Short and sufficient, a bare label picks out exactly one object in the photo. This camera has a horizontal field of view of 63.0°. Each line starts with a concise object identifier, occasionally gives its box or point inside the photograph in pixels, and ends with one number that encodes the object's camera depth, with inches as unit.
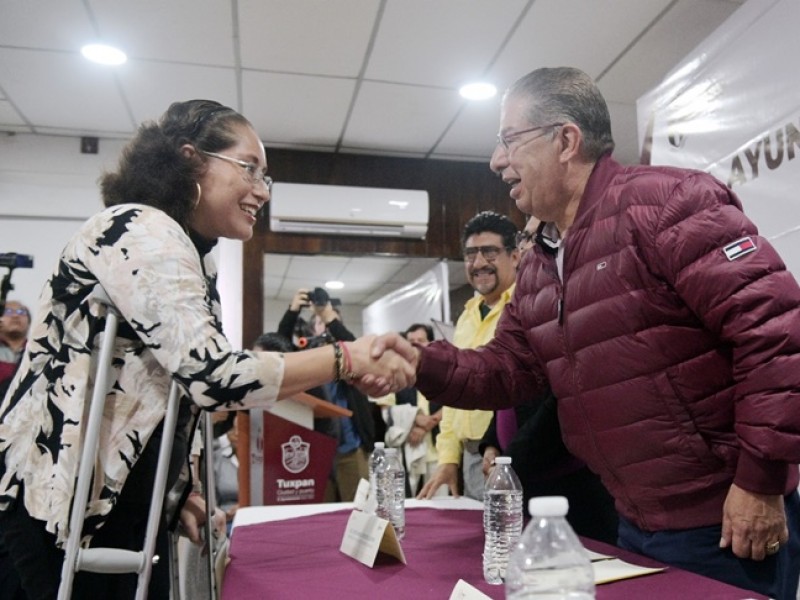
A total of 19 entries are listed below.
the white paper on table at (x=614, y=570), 35.8
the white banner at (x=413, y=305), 187.0
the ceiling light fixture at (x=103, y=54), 122.8
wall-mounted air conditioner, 170.1
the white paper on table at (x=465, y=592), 29.9
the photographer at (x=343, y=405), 144.6
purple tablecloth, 35.1
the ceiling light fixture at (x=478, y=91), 139.8
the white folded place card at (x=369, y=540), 41.6
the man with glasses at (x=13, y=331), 135.8
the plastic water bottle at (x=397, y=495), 52.3
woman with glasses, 37.8
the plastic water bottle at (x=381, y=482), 54.5
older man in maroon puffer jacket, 38.3
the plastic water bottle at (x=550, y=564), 22.9
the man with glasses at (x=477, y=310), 87.8
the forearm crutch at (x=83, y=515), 34.9
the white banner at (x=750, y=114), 72.1
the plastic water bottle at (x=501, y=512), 41.3
